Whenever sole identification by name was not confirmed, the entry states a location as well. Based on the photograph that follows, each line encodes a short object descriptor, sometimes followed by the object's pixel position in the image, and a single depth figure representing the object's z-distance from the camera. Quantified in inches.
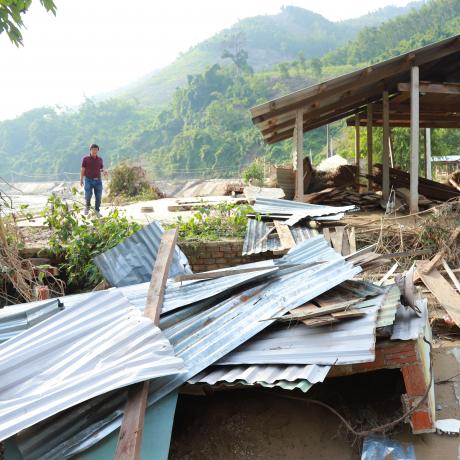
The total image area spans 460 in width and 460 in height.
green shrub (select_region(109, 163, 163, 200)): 695.7
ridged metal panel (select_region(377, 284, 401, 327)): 138.4
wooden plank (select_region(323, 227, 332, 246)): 268.6
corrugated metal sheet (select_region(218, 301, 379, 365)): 126.9
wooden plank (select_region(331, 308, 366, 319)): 138.4
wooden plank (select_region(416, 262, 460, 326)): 211.6
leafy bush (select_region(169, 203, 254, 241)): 287.4
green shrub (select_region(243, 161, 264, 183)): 836.6
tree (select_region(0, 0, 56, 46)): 154.9
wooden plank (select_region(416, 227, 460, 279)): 245.7
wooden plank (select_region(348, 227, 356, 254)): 262.9
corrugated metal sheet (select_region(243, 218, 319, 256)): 265.2
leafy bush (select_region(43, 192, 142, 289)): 269.4
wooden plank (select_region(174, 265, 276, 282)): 175.6
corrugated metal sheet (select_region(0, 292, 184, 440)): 108.2
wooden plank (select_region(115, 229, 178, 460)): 101.3
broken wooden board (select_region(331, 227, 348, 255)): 256.4
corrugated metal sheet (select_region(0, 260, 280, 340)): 158.9
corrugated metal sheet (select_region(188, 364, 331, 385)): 122.3
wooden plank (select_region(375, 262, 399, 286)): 220.2
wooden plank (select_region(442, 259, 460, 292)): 230.8
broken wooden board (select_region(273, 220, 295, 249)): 258.2
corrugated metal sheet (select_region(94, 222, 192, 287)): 219.3
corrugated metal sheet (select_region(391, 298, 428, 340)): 139.4
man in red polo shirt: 410.6
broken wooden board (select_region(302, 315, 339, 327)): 137.5
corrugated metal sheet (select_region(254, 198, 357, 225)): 295.0
